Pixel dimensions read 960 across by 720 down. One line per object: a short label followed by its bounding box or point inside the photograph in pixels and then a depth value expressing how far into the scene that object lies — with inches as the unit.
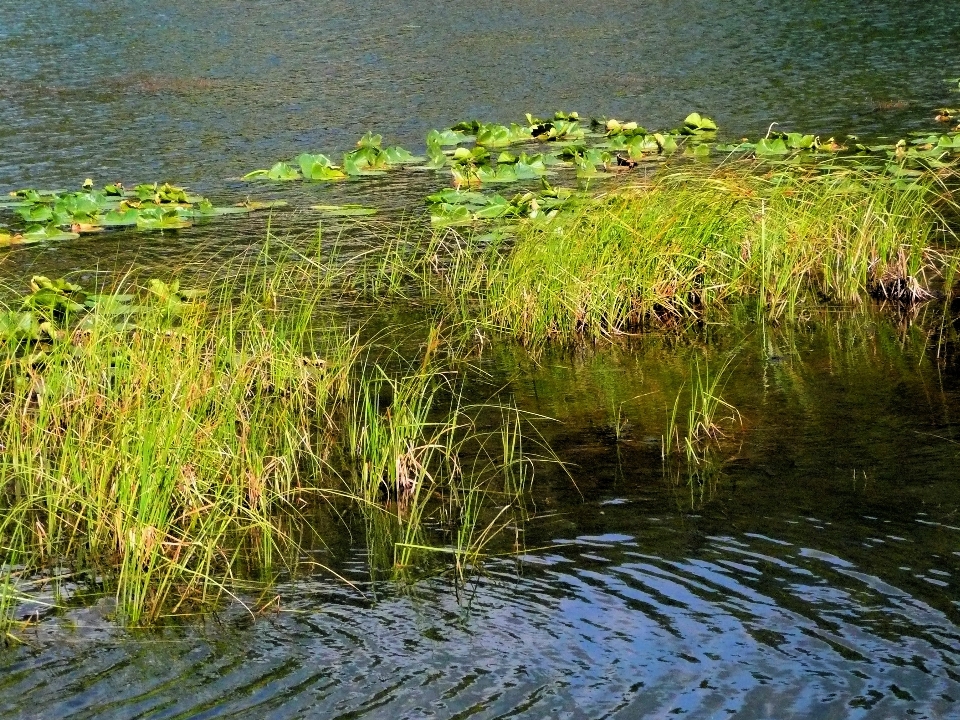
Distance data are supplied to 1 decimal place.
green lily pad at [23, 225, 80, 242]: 439.1
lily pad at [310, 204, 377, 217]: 463.2
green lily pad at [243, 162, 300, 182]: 532.7
